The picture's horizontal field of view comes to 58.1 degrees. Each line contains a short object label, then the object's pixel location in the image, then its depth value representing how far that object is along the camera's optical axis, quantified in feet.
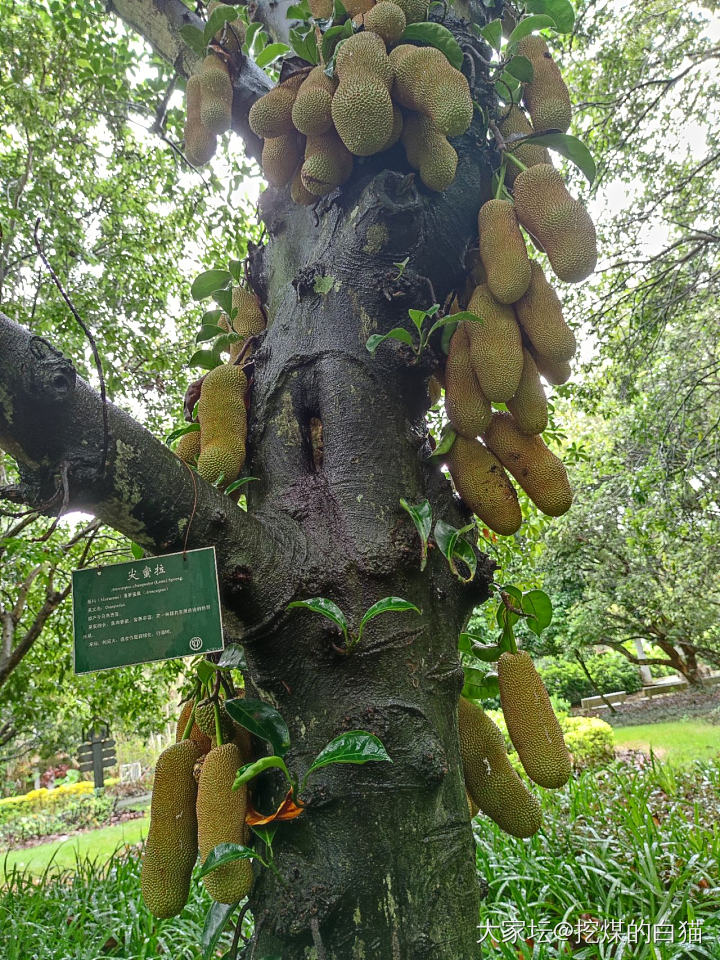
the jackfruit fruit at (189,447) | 3.70
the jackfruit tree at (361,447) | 2.49
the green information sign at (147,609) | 2.57
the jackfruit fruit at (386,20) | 3.53
